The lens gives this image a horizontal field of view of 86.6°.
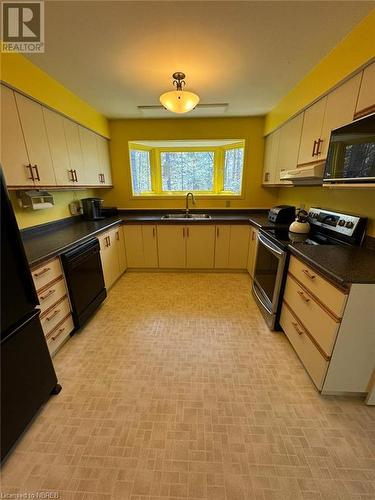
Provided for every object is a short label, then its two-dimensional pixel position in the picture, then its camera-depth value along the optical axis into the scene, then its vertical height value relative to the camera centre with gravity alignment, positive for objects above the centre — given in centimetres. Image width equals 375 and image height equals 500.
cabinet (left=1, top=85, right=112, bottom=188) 157 +36
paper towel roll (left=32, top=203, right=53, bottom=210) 199 -20
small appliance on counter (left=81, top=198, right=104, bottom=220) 288 -32
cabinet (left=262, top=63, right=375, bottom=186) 133 +52
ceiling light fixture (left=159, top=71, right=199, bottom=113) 173 +72
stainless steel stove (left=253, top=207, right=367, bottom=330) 167 -51
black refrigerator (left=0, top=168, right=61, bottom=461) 100 -82
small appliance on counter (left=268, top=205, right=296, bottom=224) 252 -37
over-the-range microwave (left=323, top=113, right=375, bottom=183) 118 +19
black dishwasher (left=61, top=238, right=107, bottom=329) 179 -90
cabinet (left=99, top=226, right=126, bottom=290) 259 -95
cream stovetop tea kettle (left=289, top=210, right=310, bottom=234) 201 -40
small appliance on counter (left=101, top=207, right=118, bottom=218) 329 -42
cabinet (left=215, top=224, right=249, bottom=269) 308 -93
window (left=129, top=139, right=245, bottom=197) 361 +28
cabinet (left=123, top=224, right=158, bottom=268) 315 -93
